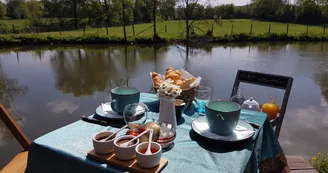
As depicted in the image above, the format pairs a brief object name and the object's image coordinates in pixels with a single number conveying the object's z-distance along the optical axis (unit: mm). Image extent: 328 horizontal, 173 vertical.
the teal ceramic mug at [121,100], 1374
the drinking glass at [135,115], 1151
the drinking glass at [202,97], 1558
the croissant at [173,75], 1688
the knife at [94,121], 1330
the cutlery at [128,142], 931
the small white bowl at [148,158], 875
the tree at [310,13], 27594
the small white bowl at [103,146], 959
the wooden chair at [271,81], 1836
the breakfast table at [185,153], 963
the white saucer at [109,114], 1362
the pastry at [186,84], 1562
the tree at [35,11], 21000
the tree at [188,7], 16469
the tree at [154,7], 15617
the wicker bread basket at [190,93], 1538
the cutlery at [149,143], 890
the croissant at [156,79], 1633
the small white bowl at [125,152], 913
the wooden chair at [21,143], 1672
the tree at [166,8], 17422
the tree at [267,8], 32906
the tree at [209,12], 18253
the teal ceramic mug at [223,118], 1104
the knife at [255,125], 1268
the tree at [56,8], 26172
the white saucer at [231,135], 1121
